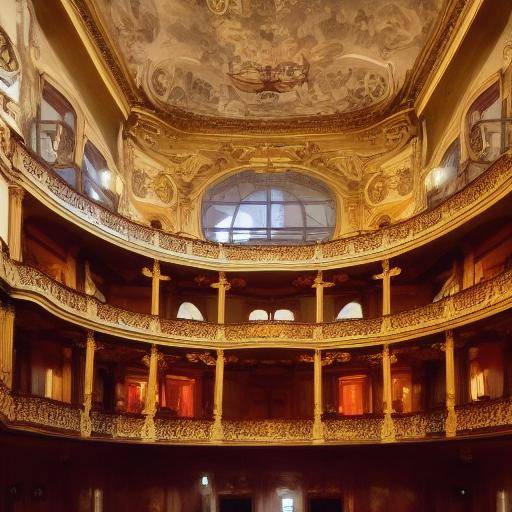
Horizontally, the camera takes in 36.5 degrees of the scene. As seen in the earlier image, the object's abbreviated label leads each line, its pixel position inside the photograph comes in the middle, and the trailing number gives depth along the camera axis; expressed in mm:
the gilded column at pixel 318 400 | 26672
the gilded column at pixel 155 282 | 27719
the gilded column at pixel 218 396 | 26641
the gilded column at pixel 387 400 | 25516
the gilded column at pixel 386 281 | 27728
